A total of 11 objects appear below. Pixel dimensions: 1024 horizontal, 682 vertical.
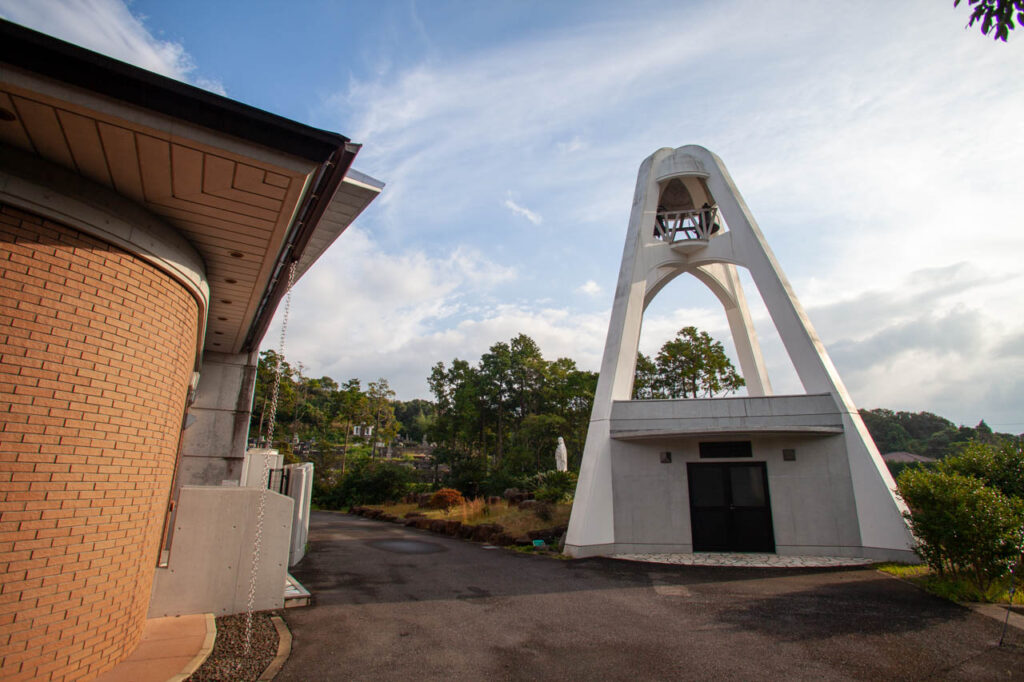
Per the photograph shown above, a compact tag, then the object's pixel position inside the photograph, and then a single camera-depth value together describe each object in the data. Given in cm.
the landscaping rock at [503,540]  1392
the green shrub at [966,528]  750
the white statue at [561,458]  2124
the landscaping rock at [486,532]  1473
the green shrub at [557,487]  1820
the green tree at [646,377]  3400
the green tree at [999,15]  349
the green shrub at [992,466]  1013
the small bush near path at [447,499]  2209
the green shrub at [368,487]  2941
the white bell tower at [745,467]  1166
